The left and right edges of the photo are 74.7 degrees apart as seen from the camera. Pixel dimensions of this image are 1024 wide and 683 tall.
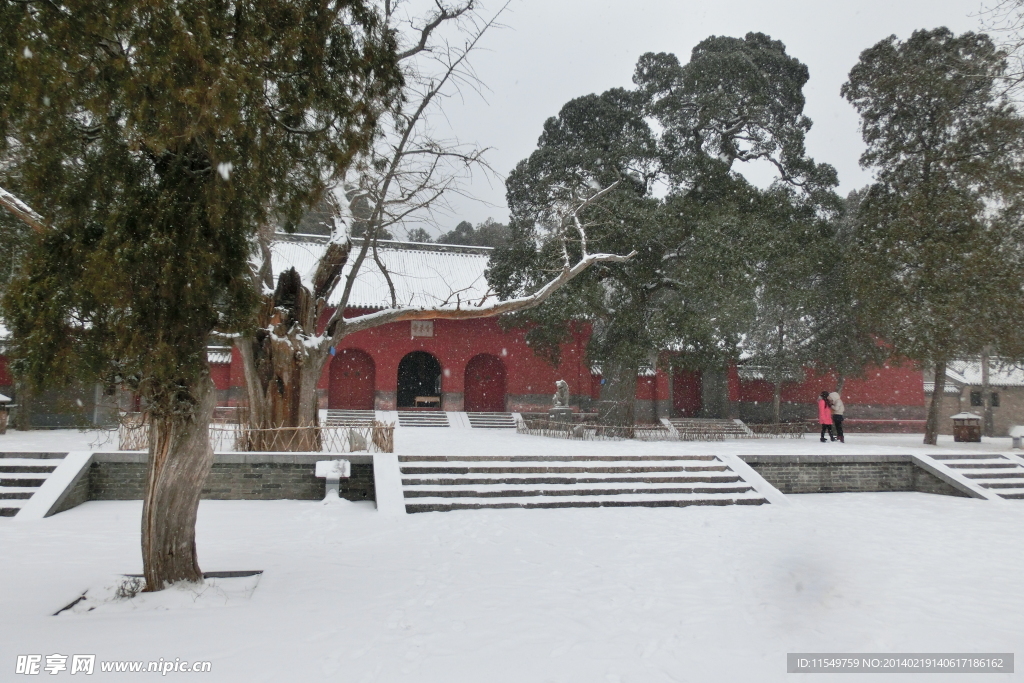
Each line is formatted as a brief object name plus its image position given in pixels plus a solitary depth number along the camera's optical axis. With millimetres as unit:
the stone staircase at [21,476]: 7875
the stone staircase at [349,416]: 18859
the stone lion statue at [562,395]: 17312
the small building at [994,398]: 22938
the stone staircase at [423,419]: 19023
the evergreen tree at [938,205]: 13312
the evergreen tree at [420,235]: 34206
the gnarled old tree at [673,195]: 14969
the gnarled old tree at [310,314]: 9578
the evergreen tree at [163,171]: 3891
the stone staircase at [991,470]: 10555
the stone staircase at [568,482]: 8727
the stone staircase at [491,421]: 19580
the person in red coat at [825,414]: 15285
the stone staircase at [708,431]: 16719
